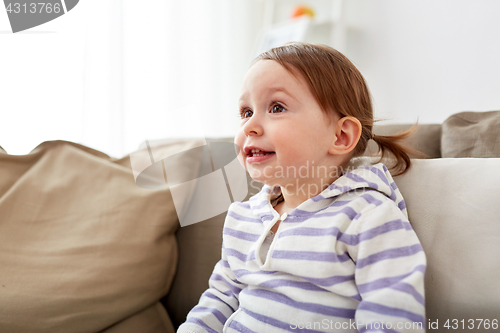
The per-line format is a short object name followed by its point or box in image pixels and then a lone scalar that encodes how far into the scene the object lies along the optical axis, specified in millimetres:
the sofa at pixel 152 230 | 670
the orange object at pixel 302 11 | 2168
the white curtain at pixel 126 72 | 1487
